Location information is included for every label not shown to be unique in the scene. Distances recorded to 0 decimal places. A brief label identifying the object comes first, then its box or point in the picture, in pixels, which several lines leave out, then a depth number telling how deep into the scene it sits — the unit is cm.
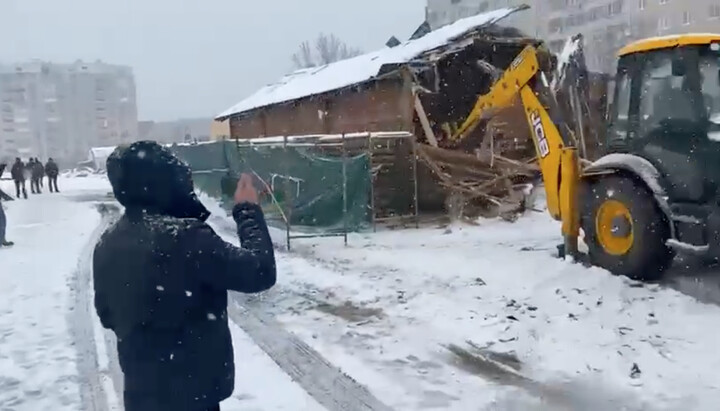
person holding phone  261
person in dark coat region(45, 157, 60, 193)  3055
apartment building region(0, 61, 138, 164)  10506
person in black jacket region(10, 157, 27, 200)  2662
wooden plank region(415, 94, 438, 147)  1617
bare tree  7212
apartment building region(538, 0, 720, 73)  5019
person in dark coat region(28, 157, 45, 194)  2962
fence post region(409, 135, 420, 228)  1357
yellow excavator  722
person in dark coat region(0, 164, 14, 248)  1298
